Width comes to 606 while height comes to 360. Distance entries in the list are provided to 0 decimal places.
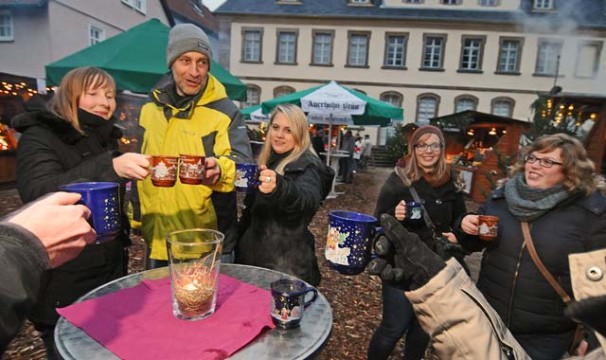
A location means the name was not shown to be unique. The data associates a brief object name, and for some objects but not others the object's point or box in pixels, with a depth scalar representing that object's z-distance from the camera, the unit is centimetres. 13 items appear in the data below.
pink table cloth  110
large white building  2186
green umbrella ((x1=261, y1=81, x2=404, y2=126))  744
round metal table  110
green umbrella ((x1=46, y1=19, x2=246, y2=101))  398
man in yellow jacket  200
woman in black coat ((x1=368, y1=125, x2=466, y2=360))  234
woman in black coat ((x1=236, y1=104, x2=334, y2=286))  204
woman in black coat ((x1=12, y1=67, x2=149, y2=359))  159
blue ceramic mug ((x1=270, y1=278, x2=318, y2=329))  125
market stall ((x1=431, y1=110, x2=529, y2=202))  909
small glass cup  124
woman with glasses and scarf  190
